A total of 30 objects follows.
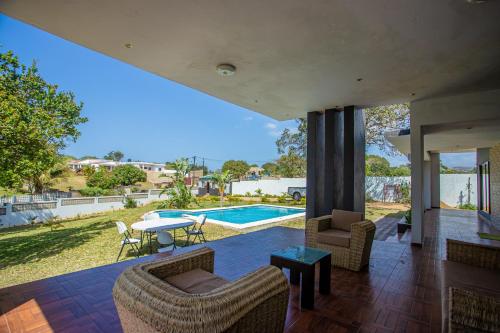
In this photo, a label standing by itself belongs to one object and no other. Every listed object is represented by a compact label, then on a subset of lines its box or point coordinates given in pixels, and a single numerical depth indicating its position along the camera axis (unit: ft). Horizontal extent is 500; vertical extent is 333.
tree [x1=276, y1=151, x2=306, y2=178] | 65.35
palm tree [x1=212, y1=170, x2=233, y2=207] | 54.62
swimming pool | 38.47
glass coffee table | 8.43
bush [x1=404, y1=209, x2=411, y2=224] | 22.24
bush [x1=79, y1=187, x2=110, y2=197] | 55.47
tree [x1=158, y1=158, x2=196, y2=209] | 45.52
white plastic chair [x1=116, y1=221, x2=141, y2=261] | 17.20
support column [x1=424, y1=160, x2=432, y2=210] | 38.83
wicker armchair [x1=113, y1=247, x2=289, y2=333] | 4.12
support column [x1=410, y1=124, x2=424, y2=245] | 16.96
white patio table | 16.67
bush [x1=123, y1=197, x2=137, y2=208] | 47.12
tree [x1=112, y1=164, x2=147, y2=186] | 75.61
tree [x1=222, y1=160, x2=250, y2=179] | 105.60
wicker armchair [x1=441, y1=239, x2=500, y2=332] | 4.51
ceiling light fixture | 11.84
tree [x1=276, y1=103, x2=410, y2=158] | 41.65
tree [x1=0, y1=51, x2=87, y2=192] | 20.08
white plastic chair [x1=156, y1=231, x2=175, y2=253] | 17.37
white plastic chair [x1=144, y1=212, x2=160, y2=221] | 21.64
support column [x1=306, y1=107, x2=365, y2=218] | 19.11
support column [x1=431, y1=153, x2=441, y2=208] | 40.87
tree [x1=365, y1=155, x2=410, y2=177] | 59.62
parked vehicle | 58.15
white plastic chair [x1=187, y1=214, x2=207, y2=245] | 19.09
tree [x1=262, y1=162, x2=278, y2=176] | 110.17
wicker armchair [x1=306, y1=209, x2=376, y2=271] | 12.05
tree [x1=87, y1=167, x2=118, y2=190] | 63.36
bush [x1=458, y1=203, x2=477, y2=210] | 39.78
